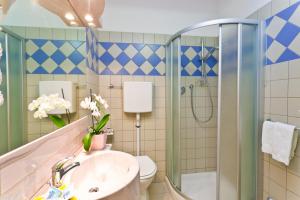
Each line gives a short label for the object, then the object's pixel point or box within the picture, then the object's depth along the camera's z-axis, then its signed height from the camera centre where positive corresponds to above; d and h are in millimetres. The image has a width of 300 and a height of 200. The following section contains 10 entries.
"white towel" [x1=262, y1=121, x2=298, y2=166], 1145 -332
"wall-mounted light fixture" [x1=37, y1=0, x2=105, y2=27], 1056 +696
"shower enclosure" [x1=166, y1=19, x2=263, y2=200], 1452 -131
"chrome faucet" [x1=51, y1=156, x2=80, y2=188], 670 -322
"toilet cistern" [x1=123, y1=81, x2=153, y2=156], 2025 +12
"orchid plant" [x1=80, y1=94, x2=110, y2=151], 1191 -250
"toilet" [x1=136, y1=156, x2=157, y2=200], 1569 -767
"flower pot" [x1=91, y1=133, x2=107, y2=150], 1328 -376
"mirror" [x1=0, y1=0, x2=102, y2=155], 605 +131
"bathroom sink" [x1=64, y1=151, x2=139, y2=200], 622 -425
